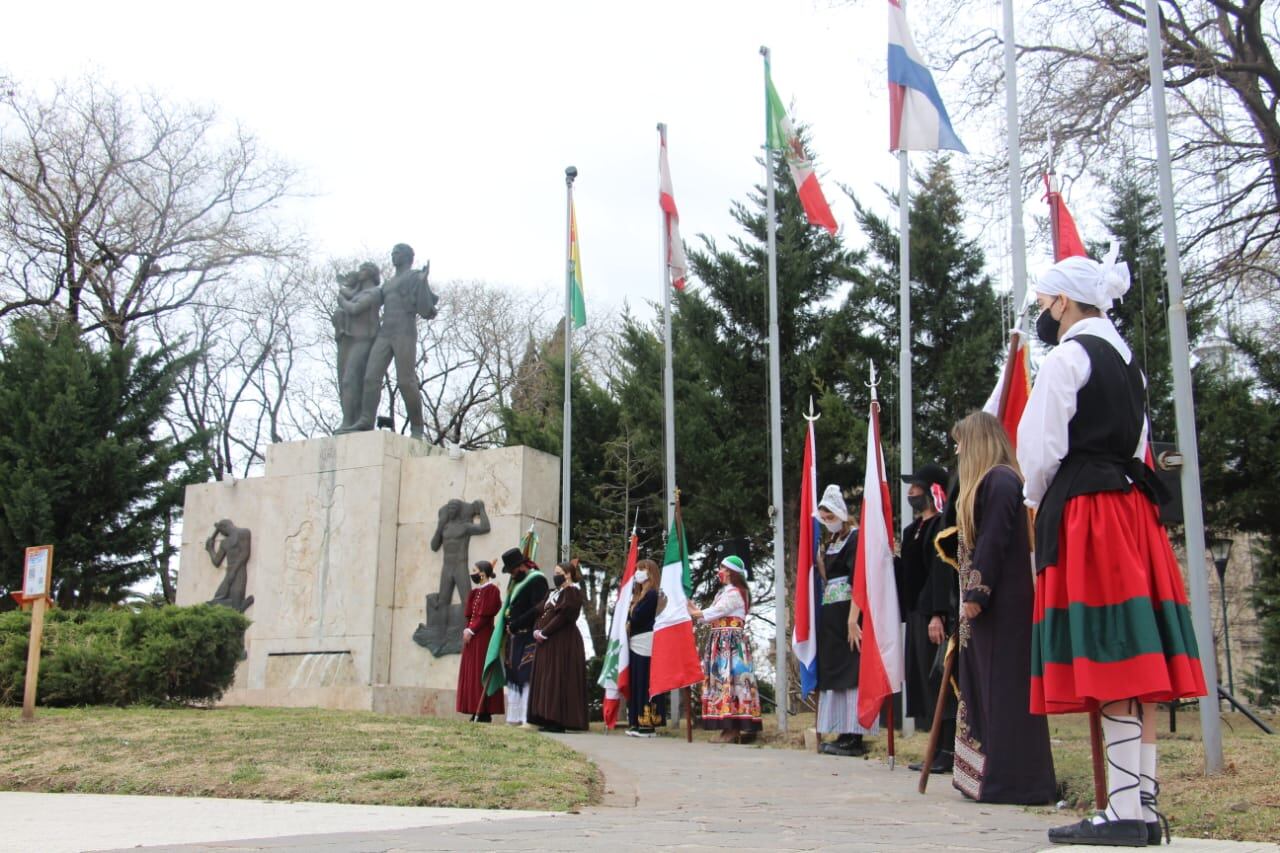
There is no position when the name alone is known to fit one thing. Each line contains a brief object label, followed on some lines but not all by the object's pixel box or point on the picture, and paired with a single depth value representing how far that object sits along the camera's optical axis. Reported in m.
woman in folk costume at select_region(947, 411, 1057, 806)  5.88
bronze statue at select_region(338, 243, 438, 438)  18.42
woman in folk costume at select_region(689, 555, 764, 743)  11.50
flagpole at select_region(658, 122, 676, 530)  15.19
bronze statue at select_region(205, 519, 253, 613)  18.27
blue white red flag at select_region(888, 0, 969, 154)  12.83
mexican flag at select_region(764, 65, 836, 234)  14.14
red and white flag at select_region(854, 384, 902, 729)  8.38
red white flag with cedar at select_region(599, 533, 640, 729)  13.18
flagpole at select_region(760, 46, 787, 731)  12.43
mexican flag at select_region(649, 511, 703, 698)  11.91
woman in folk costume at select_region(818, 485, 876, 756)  9.66
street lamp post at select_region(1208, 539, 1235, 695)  19.48
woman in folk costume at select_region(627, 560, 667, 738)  13.05
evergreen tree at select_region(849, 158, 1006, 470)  21.36
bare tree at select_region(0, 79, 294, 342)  27.27
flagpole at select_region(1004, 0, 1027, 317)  10.77
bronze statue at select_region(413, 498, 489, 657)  16.42
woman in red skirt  4.11
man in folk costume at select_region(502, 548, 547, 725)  13.52
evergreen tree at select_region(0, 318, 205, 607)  23.36
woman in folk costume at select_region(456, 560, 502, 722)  14.07
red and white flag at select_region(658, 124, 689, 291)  16.33
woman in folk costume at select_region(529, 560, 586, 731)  12.92
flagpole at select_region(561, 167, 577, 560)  18.56
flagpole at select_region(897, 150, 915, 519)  12.11
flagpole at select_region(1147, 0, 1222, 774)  6.64
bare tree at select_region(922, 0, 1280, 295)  15.93
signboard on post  10.95
